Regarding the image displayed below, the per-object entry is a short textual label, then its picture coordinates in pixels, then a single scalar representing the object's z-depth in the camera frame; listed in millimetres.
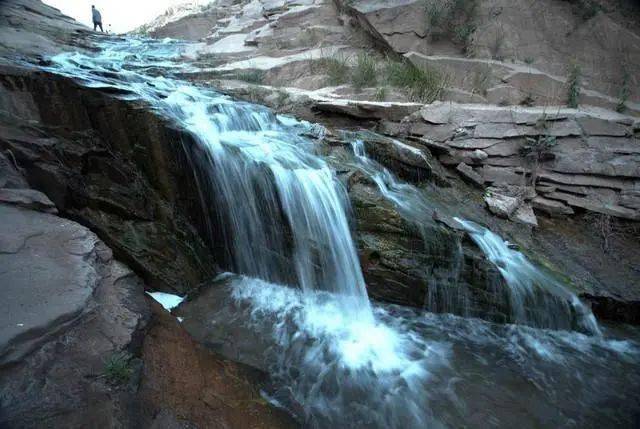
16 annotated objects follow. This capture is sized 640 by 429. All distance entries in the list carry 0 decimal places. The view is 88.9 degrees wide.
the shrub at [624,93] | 6762
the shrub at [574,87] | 6984
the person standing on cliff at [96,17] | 16234
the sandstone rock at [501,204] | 5527
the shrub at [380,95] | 7750
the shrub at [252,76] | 9195
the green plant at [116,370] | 1968
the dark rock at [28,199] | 3078
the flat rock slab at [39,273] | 1952
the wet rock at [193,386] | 2062
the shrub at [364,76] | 8312
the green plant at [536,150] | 5945
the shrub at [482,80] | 7812
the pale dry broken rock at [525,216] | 5499
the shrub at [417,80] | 7711
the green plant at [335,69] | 8945
